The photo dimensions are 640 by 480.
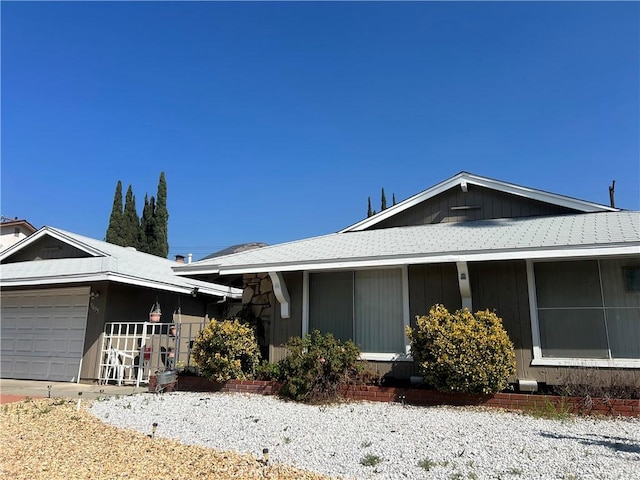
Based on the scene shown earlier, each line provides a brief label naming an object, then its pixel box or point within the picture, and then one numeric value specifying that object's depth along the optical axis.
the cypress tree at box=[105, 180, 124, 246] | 33.56
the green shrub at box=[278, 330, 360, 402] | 7.71
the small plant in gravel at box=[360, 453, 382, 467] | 4.39
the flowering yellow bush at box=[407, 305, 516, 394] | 6.95
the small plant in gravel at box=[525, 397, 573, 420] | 6.38
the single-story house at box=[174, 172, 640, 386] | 7.57
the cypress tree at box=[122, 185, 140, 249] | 34.00
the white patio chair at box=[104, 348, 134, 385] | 11.51
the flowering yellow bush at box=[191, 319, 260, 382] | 8.58
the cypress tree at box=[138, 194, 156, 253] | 34.72
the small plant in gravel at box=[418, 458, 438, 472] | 4.25
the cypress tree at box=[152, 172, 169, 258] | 35.34
